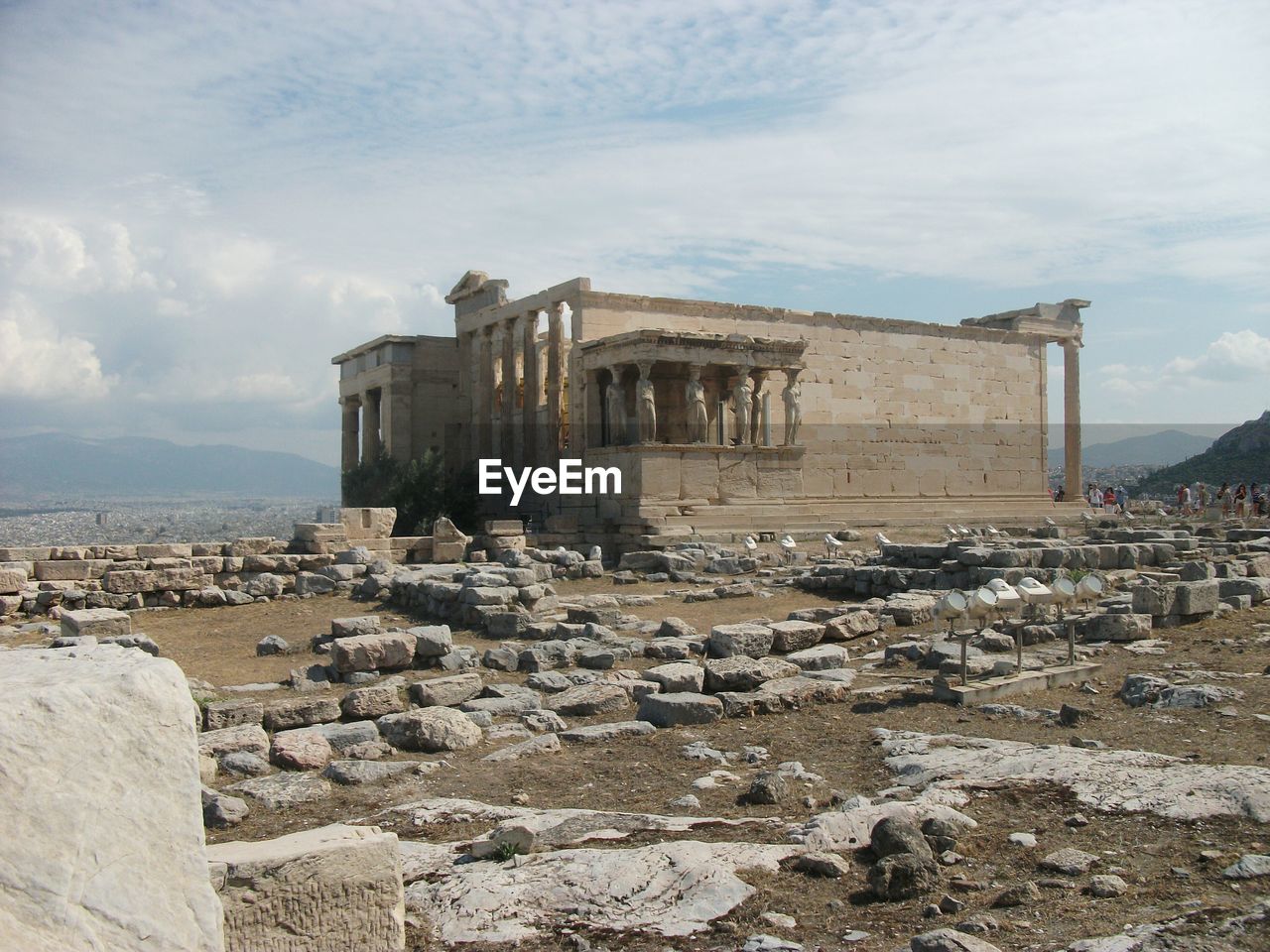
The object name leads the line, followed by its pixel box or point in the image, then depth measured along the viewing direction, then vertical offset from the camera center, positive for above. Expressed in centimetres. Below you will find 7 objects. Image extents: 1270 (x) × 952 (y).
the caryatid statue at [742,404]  2559 +158
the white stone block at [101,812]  301 -94
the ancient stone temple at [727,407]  2486 +177
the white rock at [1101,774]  553 -159
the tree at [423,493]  2711 -43
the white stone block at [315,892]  386 -144
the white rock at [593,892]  451 -172
